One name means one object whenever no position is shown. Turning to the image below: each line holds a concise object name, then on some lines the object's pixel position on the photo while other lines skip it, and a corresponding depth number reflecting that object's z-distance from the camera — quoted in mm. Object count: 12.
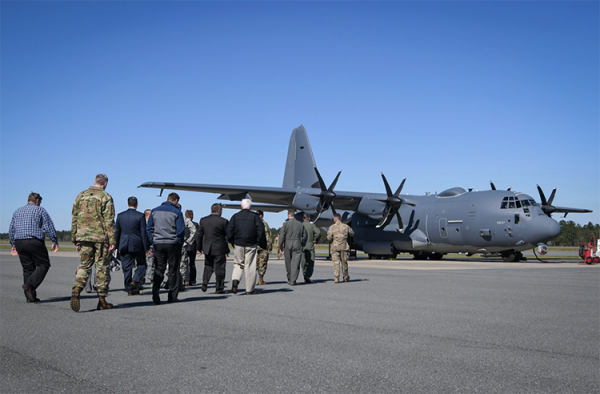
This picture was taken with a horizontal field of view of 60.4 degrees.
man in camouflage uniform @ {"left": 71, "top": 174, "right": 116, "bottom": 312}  8102
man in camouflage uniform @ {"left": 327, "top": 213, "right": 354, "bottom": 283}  13477
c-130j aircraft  23859
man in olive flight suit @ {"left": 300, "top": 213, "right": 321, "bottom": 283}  13492
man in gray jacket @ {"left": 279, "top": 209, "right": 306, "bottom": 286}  12691
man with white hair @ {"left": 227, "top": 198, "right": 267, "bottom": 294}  10617
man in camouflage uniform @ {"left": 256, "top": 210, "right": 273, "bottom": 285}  12930
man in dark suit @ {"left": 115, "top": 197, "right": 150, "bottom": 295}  10516
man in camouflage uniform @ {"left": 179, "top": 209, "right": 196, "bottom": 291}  12125
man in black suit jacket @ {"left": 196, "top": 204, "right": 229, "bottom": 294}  10891
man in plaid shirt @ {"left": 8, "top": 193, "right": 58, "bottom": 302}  9195
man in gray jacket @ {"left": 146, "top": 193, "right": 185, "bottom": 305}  9297
